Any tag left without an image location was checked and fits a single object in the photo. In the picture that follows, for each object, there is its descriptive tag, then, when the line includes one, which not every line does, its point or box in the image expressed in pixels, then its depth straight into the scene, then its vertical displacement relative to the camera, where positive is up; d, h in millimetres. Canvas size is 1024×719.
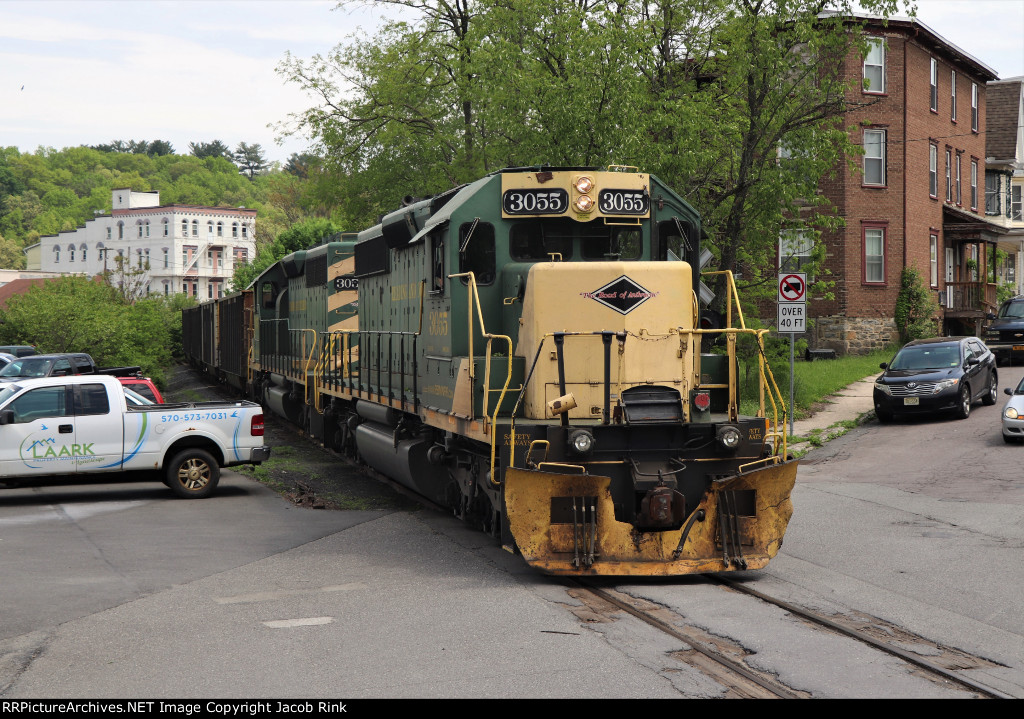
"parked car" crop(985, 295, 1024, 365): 31750 -19
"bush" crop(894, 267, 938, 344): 36281 +1063
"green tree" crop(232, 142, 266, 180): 188625 +32797
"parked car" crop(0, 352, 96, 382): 24703 -682
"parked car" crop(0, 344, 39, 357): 32188 -353
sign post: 19531 +666
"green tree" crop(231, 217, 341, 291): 63938 +6118
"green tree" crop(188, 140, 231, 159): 184500 +33864
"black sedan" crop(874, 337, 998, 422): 21734 -911
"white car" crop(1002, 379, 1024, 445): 18531 -1487
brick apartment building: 35594 +5109
